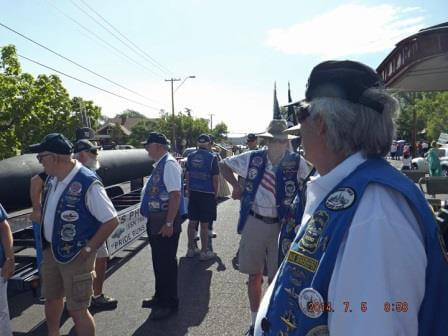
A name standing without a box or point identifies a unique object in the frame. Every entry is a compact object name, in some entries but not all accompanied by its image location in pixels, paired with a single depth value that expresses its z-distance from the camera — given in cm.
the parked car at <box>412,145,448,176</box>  1770
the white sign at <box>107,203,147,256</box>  537
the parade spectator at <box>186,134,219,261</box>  624
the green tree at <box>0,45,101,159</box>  1536
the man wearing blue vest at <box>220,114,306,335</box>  353
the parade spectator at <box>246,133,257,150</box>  810
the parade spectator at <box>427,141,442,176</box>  1223
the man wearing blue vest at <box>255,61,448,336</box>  96
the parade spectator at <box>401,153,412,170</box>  1588
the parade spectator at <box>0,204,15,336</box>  282
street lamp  4122
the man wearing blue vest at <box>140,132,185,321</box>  398
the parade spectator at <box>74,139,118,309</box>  430
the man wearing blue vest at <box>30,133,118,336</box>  295
